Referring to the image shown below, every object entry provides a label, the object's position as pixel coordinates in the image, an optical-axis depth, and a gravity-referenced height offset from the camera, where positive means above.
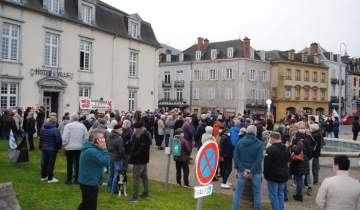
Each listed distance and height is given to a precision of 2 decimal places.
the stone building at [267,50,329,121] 63.50 +4.57
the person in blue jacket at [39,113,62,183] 11.09 -0.98
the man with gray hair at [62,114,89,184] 10.72 -0.87
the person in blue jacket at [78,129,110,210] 7.09 -1.02
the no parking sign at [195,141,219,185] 5.41 -0.73
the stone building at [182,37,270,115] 58.47 +5.04
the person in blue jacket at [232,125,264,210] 8.64 -1.15
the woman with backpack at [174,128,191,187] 11.44 -1.41
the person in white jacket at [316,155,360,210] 5.25 -1.05
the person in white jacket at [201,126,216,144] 11.51 -0.64
